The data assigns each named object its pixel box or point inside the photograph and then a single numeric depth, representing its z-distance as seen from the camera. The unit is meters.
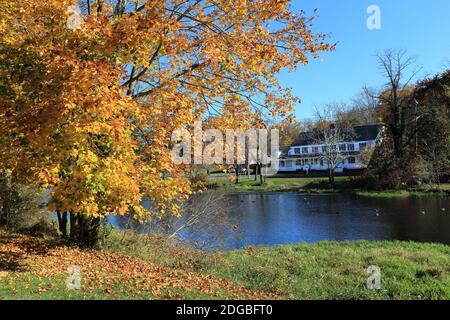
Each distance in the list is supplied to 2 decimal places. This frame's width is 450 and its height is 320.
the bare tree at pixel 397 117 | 52.25
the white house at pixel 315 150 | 73.25
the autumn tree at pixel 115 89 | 7.52
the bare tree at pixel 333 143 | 57.99
